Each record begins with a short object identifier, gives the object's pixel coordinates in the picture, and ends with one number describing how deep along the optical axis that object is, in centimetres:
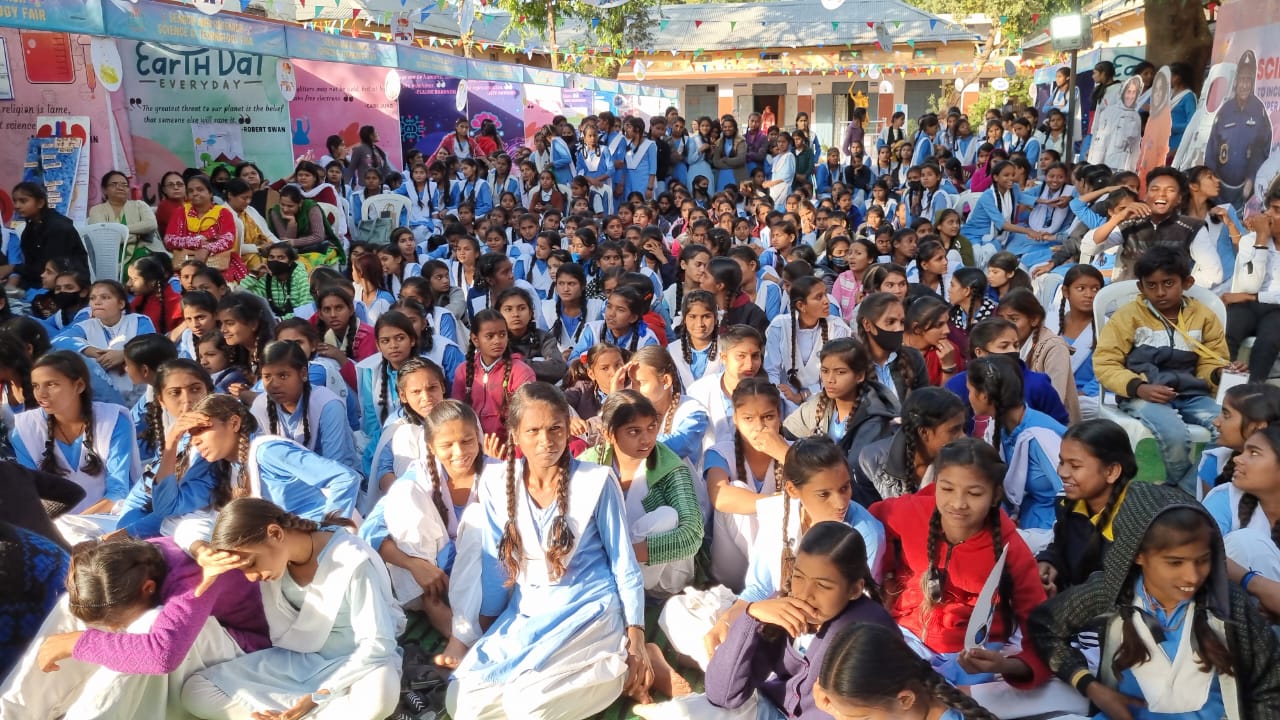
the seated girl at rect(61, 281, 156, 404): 429
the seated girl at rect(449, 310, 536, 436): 395
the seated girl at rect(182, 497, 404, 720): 232
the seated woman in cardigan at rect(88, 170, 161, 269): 619
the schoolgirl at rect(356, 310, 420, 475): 385
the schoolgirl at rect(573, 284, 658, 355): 438
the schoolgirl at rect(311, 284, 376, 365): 454
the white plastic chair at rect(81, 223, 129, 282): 601
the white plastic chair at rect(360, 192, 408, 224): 841
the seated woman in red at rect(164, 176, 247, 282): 619
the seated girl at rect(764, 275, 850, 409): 427
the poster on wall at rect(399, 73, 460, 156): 1235
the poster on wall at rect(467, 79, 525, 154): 1364
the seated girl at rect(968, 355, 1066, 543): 299
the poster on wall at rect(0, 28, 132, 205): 663
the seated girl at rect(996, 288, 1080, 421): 371
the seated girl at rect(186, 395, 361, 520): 291
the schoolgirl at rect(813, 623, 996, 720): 173
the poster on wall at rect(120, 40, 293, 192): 777
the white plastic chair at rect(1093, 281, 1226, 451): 354
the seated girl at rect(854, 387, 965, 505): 278
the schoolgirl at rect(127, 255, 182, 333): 490
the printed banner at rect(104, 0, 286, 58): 678
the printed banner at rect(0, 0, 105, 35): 596
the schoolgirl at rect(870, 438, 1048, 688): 228
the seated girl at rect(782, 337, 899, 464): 319
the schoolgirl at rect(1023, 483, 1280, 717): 193
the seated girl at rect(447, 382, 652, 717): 246
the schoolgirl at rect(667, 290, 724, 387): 415
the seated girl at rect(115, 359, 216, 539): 302
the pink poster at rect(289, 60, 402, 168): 1020
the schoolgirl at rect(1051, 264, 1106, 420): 429
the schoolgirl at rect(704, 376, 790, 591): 294
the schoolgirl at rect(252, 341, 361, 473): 351
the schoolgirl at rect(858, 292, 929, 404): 371
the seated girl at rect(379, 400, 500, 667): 284
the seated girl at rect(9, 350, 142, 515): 328
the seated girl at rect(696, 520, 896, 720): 202
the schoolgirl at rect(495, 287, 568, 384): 445
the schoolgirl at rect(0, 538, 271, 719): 213
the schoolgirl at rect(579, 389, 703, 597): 278
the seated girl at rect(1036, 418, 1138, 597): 251
